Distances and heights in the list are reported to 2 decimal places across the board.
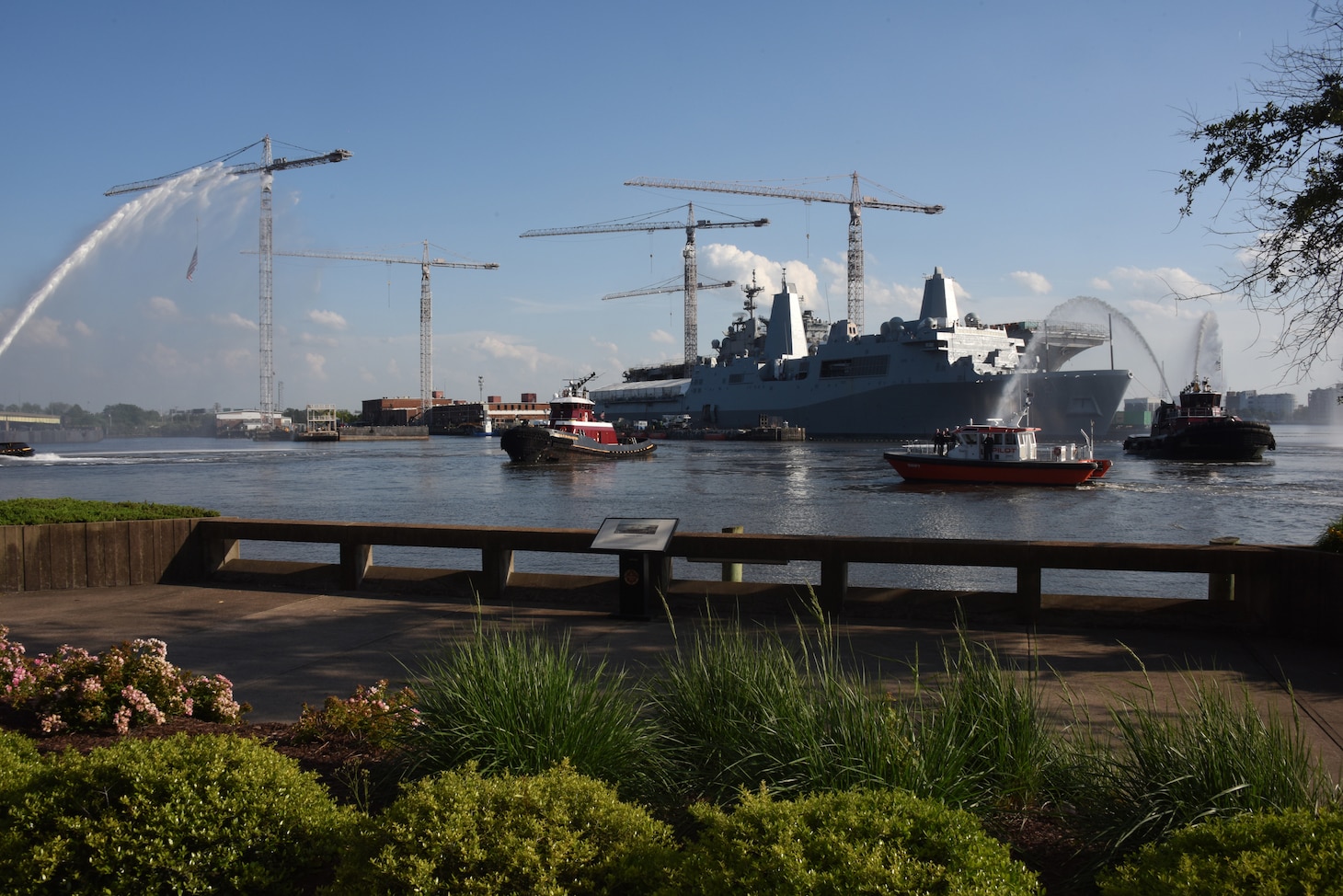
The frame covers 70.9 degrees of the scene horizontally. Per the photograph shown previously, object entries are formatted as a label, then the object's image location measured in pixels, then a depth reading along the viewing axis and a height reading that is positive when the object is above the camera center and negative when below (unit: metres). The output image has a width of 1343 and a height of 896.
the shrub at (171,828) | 3.02 -1.37
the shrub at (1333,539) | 7.32 -0.97
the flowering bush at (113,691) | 4.64 -1.43
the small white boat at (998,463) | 46.25 -2.37
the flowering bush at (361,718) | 4.47 -1.50
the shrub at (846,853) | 2.43 -1.18
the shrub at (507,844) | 2.67 -1.26
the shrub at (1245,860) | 2.32 -1.14
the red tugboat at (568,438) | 67.75 -1.82
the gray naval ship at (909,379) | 85.06 +3.55
